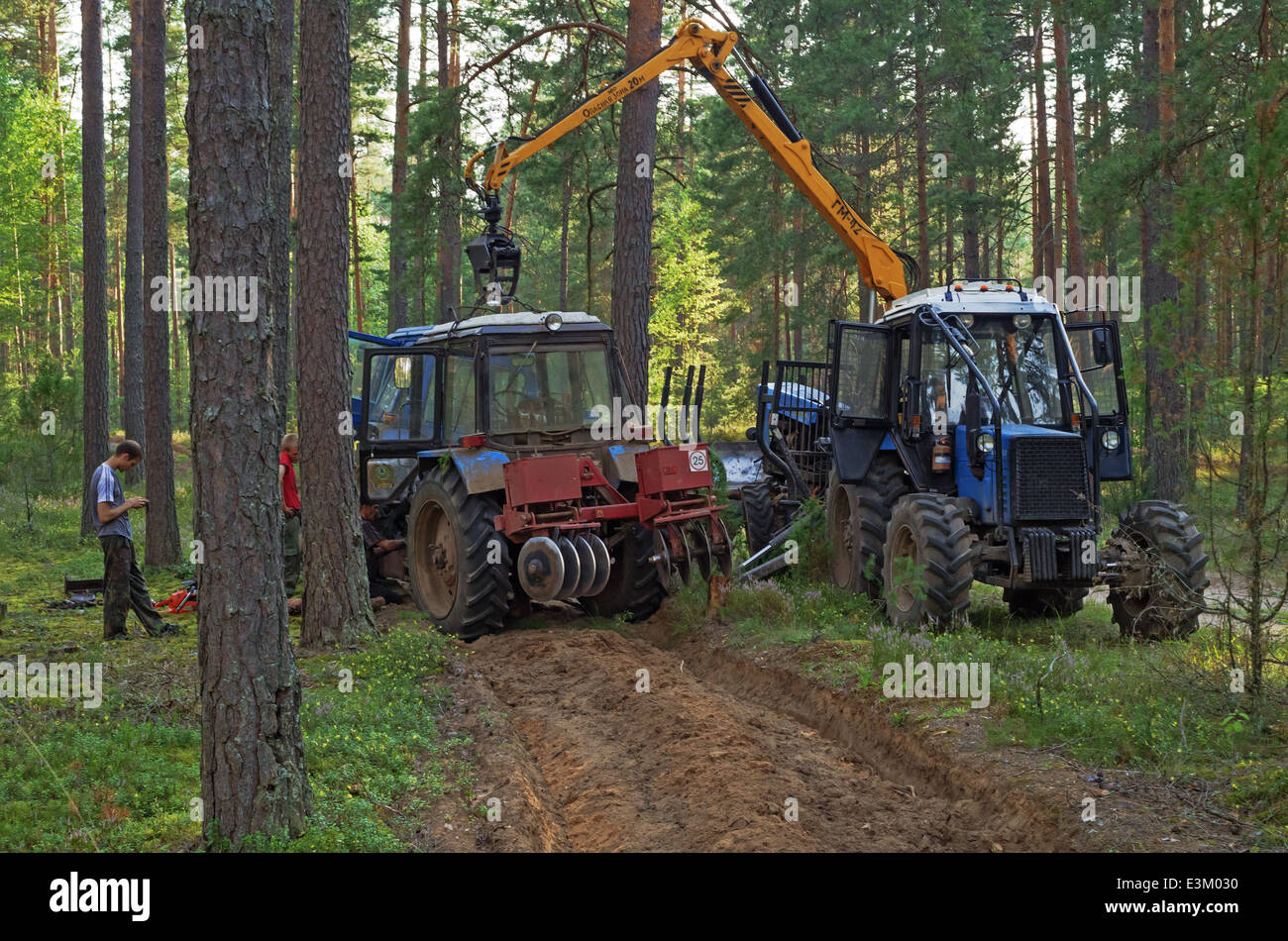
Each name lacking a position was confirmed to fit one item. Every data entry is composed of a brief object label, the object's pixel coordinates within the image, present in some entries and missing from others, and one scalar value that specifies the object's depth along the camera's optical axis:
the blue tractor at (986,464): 9.48
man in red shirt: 12.34
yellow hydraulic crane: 12.57
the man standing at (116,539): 10.51
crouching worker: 12.32
